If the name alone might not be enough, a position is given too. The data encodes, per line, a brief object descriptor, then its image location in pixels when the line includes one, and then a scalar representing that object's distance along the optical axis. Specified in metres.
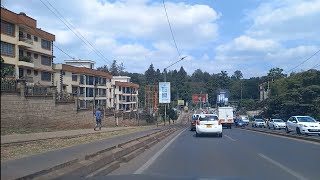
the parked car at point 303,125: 17.60
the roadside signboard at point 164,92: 35.17
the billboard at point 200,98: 74.25
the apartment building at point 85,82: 41.63
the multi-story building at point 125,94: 61.79
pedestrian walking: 20.19
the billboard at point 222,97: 63.21
